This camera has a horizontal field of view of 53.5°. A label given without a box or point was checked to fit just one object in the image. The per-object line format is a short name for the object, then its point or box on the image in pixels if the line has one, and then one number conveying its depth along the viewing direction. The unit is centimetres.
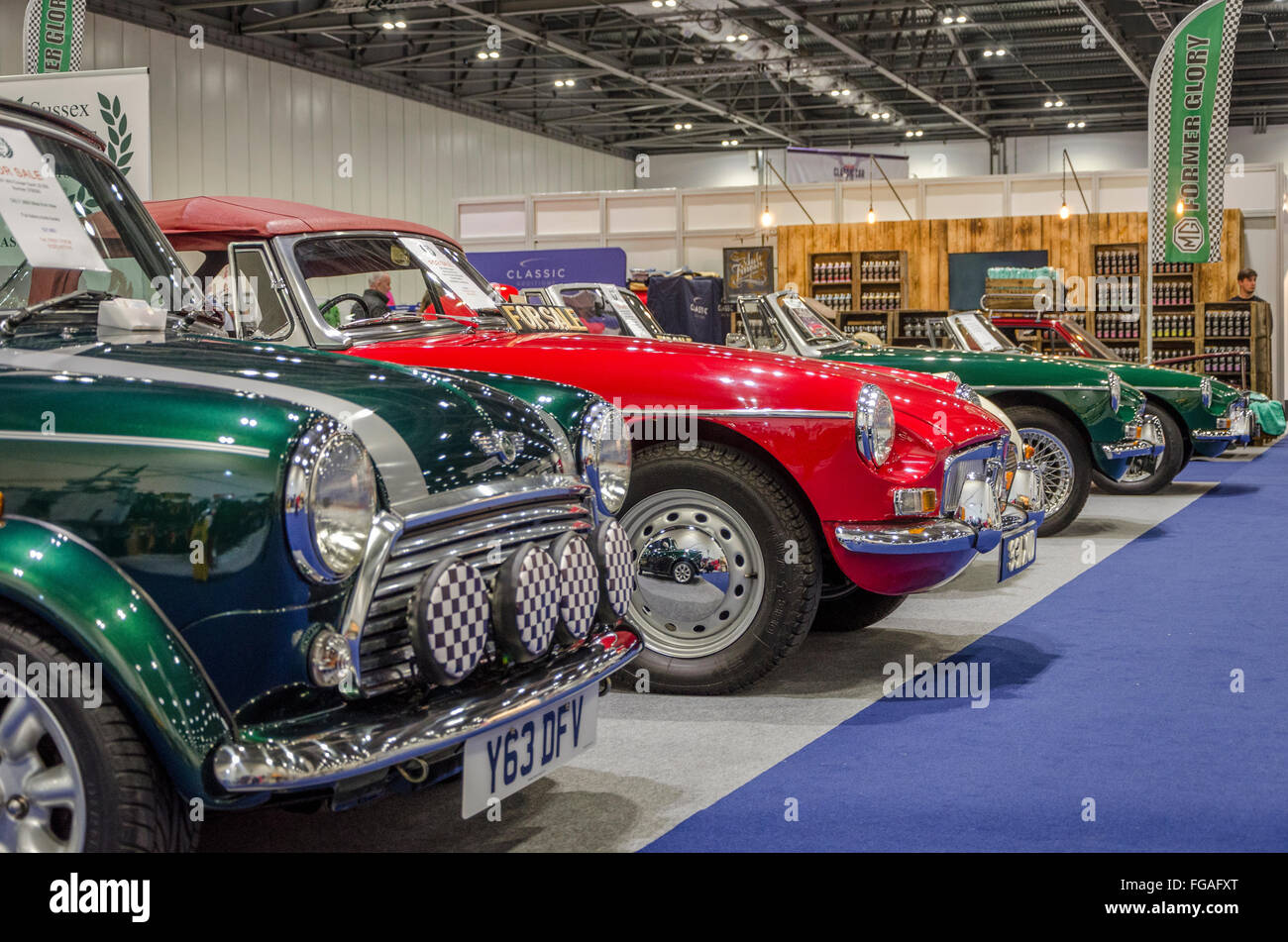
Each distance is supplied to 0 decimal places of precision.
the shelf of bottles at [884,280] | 1928
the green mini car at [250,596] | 215
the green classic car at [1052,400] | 821
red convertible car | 420
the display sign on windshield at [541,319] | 511
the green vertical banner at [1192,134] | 1148
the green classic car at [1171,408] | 1018
